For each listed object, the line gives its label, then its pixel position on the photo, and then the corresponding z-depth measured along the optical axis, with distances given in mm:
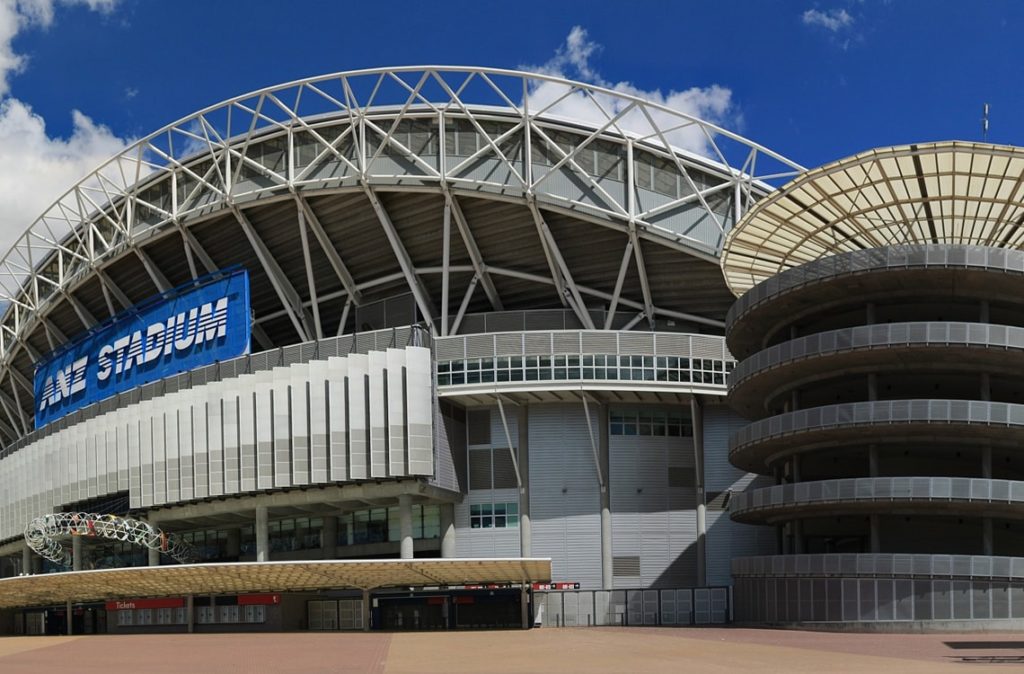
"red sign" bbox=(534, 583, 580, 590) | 72062
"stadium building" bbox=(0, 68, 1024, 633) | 57094
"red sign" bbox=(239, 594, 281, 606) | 71125
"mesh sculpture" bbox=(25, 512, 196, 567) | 79438
